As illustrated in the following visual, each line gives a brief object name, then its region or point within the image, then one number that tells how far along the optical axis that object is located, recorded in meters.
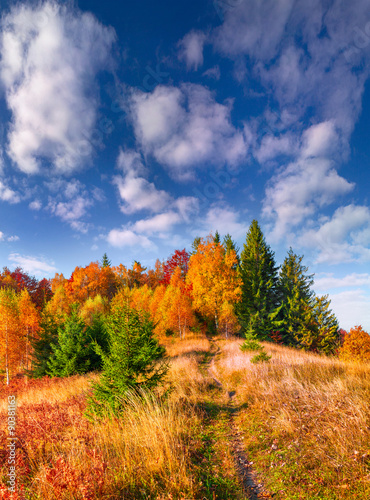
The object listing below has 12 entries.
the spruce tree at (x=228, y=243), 42.94
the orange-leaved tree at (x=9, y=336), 24.22
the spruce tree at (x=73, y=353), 15.66
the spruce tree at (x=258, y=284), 31.17
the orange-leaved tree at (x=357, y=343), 24.70
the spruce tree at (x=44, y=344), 18.22
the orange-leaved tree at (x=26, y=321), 26.62
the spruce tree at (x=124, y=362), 6.21
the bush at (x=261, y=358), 11.33
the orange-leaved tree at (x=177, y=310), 28.41
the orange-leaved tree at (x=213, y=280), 27.27
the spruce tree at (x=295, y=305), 31.92
